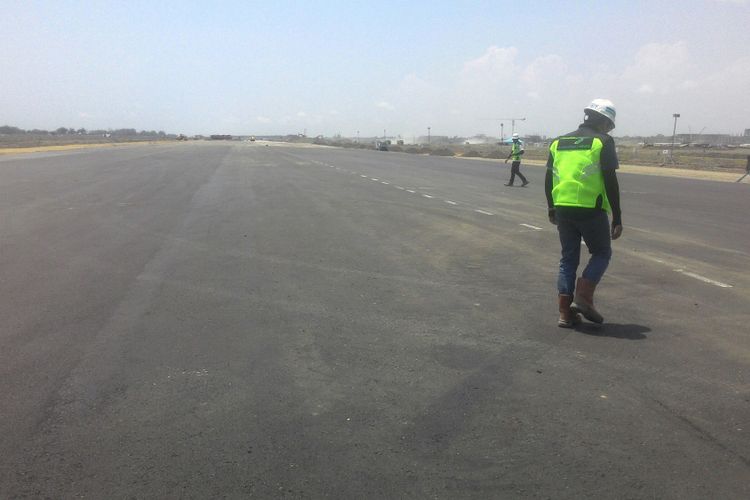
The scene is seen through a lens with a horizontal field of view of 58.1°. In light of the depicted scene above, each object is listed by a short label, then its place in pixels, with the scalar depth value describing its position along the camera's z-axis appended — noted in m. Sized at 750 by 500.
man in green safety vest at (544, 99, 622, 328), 6.13
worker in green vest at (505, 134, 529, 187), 24.36
